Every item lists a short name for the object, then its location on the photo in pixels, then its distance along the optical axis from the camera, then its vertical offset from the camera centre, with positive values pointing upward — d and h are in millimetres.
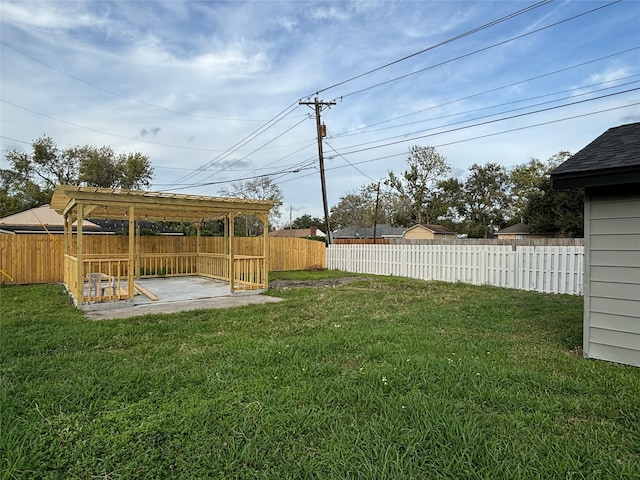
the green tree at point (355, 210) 40688 +2725
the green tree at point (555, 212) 21297 +1460
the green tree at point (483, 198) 35719 +3600
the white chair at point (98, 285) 7375 -1086
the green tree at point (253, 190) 30317 +3502
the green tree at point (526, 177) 31125 +5132
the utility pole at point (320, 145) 17359 +4168
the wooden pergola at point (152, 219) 7145 +4
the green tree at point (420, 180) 33469 +4990
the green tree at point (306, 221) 55844 +1919
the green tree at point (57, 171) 22320 +3785
